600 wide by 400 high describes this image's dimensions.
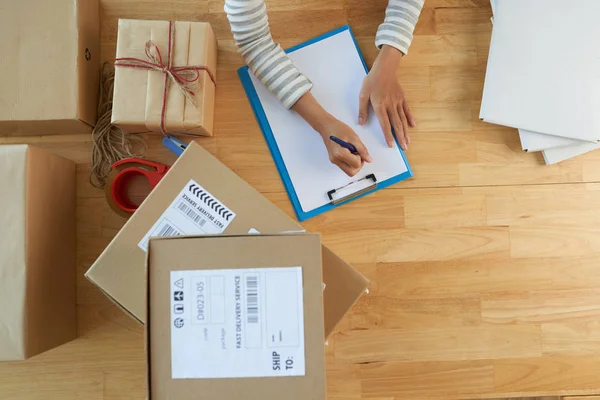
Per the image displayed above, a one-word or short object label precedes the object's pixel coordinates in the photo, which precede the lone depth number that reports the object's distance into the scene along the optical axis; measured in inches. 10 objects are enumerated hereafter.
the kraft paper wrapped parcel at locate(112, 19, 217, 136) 26.3
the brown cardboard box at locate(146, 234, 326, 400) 16.2
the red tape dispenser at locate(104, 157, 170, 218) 28.4
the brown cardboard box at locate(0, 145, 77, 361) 23.1
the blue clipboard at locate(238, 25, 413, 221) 30.3
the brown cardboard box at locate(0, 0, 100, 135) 26.8
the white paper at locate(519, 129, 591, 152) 30.3
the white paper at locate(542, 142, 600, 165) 30.7
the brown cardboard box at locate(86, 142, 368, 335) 22.2
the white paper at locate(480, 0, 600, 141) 30.3
